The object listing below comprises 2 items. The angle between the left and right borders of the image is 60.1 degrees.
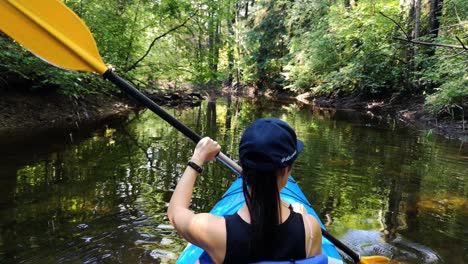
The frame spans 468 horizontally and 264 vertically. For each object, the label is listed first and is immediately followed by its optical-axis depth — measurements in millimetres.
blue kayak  1677
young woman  1422
